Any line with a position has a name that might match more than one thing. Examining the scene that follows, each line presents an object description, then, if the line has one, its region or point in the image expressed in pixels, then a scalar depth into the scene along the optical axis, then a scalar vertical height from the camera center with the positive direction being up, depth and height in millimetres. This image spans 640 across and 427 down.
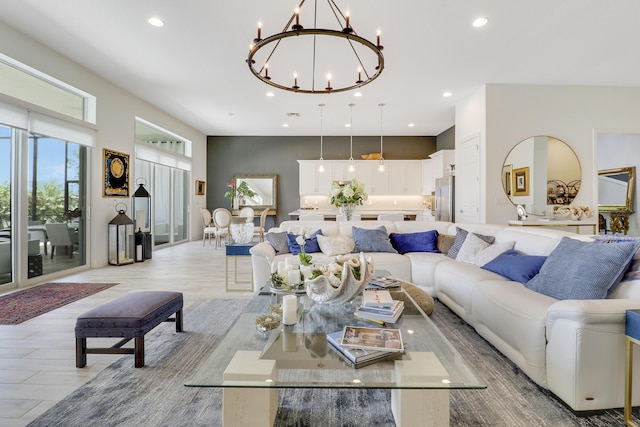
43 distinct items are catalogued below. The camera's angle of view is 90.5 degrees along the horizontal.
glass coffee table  1236 -657
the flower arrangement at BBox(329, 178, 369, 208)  4672 +267
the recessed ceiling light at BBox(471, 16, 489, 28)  3467 +2128
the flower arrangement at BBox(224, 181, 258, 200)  9562 +643
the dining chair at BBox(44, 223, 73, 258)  4562 -359
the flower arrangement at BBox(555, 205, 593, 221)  4988 +32
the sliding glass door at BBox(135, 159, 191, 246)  7378 +331
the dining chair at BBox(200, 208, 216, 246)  8070 -237
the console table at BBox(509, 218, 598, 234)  4777 -138
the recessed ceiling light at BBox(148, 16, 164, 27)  3507 +2132
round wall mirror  5242 +681
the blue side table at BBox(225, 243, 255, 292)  3916 -466
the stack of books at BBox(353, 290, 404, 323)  1857 -581
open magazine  1449 -605
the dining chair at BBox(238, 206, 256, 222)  9078 -18
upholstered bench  2090 -752
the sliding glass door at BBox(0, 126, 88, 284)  4000 +79
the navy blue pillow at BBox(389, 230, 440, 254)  4191 -383
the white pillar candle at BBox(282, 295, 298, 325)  1819 -565
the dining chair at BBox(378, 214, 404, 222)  6759 -85
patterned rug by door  3080 -989
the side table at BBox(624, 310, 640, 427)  1541 -705
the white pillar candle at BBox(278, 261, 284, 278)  2488 -451
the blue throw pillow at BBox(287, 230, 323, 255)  3942 -407
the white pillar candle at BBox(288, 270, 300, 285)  2396 -488
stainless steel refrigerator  6426 +312
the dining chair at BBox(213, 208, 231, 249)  7770 -216
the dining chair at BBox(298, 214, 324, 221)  6855 -97
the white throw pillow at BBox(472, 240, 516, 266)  3209 -389
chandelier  3572 +2180
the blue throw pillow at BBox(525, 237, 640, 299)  1942 -364
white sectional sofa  1617 -685
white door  5571 +600
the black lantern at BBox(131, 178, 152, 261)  6031 -162
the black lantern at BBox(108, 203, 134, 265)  5582 -482
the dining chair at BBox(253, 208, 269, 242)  8079 -412
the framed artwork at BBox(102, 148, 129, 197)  5508 +699
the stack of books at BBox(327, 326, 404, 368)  1378 -615
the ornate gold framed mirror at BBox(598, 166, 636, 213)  6457 +532
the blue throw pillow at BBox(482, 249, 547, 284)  2559 -446
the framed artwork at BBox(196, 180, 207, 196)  9188 +732
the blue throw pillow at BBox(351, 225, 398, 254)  4094 -364
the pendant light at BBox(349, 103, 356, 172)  7763 +1777
